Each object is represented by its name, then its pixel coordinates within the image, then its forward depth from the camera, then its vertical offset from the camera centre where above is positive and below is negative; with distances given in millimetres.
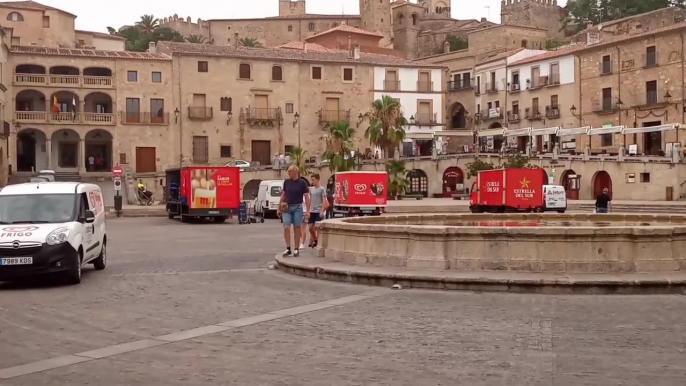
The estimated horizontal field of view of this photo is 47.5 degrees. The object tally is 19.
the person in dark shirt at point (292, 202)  14578 -324
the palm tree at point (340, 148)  55656 +2685
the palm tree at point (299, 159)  56906 +1895
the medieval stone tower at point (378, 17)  107125 +23105
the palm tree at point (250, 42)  98000 +18585
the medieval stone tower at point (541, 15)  103250 +22323
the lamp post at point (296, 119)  61312 +5181
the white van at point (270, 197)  36750 -566
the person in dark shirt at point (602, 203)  24578 -700
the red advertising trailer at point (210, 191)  32594 -229
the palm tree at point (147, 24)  94375 +19952
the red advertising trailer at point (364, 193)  34688 -418
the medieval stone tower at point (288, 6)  119375 +27422
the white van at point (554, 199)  38344 -869
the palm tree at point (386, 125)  55281 +4185
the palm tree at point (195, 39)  96562 +18608
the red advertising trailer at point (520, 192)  37438 -516
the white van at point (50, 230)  11844 -675
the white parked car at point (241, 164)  55556 +1564
